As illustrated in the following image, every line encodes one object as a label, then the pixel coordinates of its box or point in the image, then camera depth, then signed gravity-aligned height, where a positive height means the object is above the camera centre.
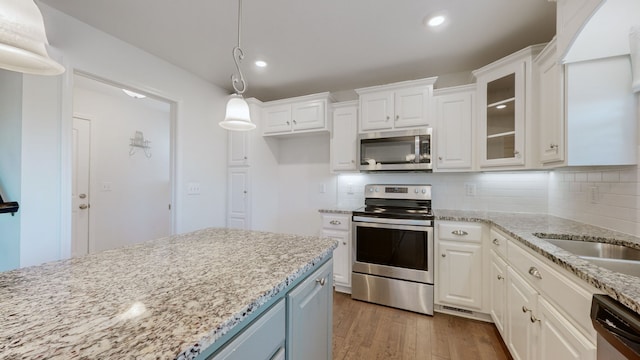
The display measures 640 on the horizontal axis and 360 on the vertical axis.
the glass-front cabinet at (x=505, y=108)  1.89 +0.63
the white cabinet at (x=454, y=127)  2.28 +0.54
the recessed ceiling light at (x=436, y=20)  1.72 +1.18
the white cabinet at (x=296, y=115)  2.76 +0.79
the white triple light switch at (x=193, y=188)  2.63 -0.10
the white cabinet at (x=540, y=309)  0.90 -0.61
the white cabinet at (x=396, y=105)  2.37 +0.79
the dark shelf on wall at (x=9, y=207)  1.50 -0.19
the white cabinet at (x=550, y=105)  1.54 +0.54
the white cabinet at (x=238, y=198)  2.96 -0.24
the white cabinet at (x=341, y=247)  2.49 -0.71
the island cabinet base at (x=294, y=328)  0.66 -0.52
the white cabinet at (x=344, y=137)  2.71 +0.50
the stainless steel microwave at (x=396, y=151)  2.36 +0.32
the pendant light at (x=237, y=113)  1.47 +0.41
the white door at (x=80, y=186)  3.02 -0.11
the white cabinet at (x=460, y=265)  2.03 -0.73
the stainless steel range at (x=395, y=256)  2.16 -0.72
